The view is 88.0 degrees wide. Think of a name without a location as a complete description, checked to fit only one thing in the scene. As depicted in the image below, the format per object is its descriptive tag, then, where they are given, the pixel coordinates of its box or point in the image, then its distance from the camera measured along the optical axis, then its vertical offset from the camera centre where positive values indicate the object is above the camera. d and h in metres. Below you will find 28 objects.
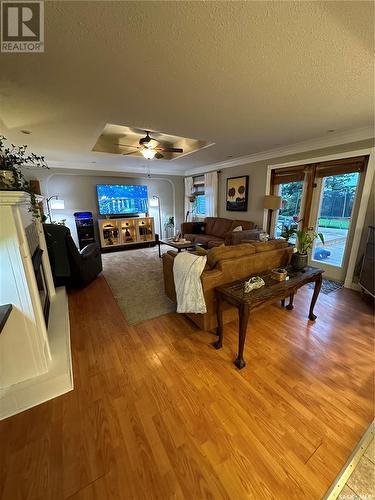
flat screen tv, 5.66 +0.11
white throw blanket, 1.95 -0.83
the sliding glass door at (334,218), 3.22 -0.33
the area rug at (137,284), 2.62 -1.39
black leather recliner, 2.94 -0.84
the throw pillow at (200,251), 2.35 -0.60
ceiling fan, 3.06 +0.88
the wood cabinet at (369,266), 2.63 -0.93
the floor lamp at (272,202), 3.95 -0.04
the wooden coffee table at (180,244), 4.29 -0.93
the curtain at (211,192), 5.66 +0.26
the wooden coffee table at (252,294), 1.64 -0.82
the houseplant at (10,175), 1.23 +0.19
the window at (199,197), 6.46 +0.13
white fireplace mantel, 1.29 -0.93
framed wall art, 4.86 +0.20
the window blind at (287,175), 3.71 +0.50
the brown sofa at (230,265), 1.98 -0.70
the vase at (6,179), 1.21 +0.16
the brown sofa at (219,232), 4.17 -0.75
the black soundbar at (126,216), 5.98 -0.41
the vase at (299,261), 2.22 -0.69
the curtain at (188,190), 6.75 +0.40
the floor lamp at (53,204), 5.00 +0.00
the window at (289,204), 3.88 -0.08
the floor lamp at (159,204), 6.47 -0.06
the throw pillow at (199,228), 5.85 -0.77
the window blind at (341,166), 2.96 +0.52
